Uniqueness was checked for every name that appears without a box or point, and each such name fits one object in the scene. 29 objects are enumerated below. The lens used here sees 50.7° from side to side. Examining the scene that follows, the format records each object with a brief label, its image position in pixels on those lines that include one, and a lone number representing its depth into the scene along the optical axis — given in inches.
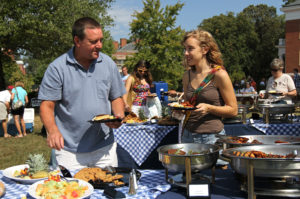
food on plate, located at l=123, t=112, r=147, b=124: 154.8
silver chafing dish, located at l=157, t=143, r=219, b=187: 55.2
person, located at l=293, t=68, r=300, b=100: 400.5
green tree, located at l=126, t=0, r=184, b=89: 836.6
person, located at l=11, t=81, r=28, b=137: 310.0
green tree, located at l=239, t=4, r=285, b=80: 1353.3
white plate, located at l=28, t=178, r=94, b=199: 55.0
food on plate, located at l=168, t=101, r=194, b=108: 72.7
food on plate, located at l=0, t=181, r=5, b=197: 59.0
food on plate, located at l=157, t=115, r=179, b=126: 148.9
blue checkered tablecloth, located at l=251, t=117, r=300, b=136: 138.6
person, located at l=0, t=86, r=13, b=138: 305.0
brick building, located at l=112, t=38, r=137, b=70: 2578.7
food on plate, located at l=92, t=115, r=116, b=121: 70.4
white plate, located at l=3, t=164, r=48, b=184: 66.1
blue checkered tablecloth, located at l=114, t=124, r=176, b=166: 148.2
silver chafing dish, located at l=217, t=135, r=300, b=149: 64.6
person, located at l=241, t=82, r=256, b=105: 366.7
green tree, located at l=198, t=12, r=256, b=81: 1284.4
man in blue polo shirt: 73.6
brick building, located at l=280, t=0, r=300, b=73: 1003.3
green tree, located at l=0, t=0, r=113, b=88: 505.7
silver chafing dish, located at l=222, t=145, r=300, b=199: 48.6
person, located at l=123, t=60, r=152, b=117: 185.0
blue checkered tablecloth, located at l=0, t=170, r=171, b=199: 59.0
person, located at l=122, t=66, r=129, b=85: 309.6
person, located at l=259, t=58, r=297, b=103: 163.3
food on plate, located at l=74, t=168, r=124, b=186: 64.5
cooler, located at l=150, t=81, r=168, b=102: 386.5
